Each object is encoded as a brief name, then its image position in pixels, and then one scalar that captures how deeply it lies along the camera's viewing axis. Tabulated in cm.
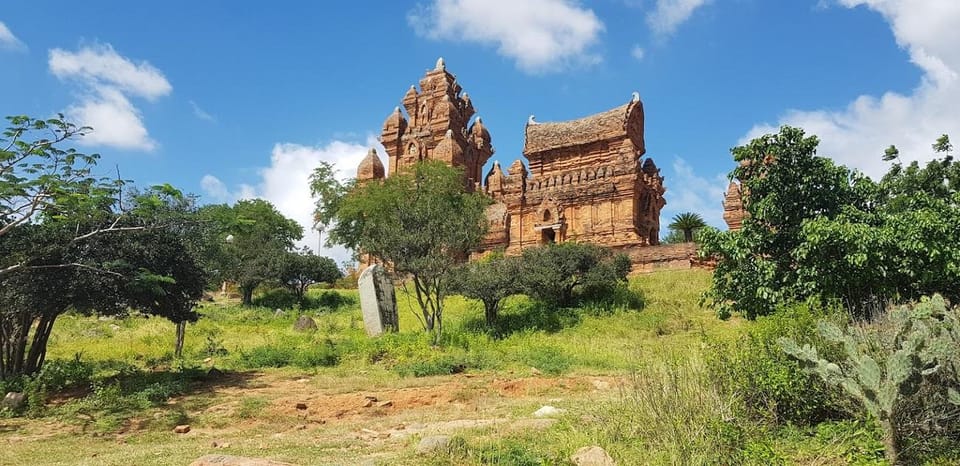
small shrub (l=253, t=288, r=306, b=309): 2876
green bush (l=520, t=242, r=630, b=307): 1980
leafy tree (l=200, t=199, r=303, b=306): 2850
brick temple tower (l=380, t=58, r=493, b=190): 3956
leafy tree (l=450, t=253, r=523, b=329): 1884
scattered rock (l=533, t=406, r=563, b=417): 810
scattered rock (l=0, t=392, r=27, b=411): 992
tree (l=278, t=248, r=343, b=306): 2919
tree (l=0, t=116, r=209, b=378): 1027
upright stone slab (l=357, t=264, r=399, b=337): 1842
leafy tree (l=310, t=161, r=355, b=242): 3556
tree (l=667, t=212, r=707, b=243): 3606
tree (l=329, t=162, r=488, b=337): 1705
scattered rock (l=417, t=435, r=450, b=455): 611
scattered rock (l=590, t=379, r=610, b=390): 1049
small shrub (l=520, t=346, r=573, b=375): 1262
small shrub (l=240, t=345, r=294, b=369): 1431
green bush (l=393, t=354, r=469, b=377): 1262
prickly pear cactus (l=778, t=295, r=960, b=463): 534
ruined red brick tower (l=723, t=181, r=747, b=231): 2902
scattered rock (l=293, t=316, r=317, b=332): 2059
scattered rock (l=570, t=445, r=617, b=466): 554
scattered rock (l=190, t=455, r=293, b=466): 507
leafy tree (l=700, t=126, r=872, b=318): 1041
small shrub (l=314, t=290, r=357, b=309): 2789
